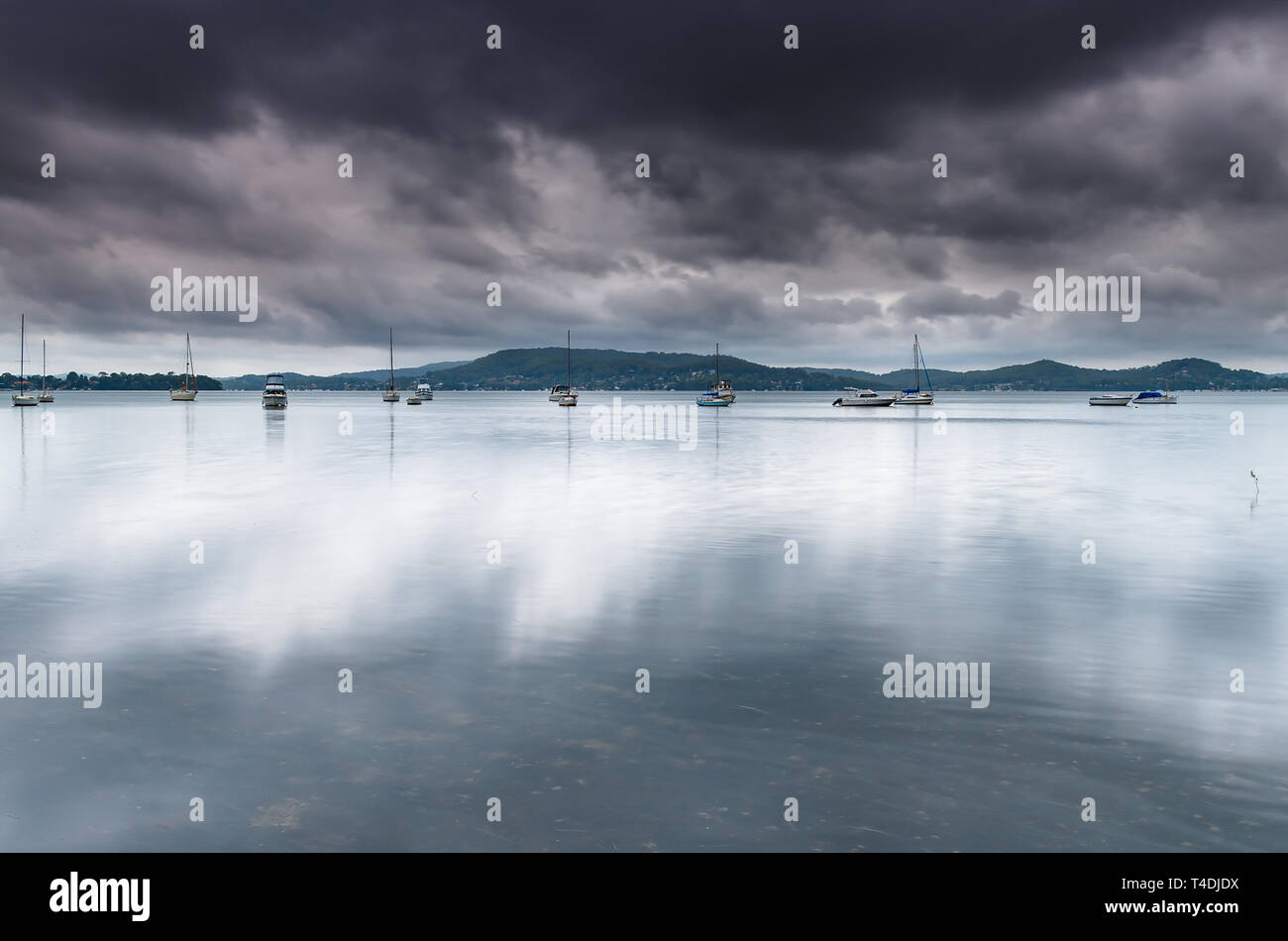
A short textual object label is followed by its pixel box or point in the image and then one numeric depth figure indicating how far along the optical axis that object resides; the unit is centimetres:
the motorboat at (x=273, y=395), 18505
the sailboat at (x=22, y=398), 18524
